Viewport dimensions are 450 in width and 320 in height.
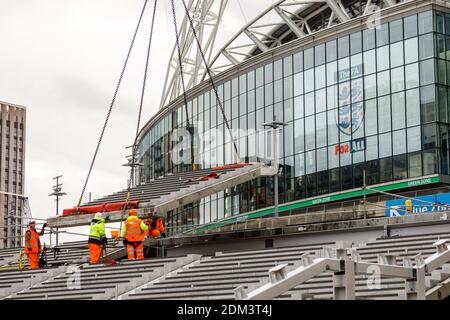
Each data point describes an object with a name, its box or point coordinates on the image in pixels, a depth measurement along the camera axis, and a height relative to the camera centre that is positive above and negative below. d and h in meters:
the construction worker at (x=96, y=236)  31.38 +0.45
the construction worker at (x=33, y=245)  34.27 +0.19
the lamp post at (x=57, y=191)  60.29 +4.03
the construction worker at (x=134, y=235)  30.61 +0.47
